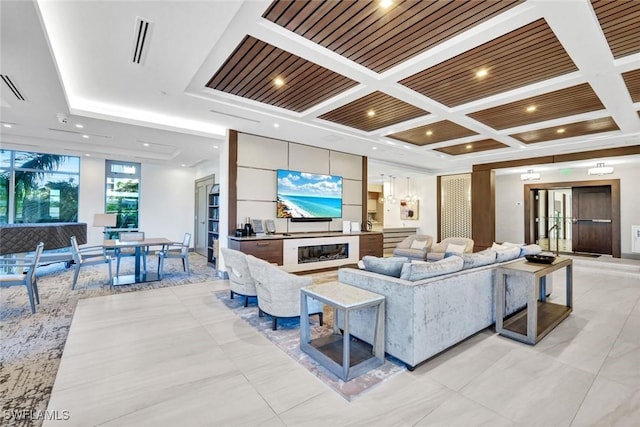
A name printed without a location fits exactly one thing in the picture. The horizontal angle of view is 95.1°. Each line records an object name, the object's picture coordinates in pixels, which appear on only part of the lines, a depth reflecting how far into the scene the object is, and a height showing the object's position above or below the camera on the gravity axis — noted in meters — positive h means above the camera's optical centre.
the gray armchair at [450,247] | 7.08 -0.75
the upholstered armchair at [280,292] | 3.34 -0.87
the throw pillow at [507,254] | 3.73 -0.48
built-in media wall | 6.05 +0.99
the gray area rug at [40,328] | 2.18 -1.31
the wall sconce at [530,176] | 8.79 +1.27
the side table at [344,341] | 2.39 -1.17
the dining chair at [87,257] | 5.04 -0.76
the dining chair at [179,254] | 6.01 -0.82
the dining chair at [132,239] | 5.96 -0.48
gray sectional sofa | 2.54 -0.87
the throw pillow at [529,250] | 4.25 -0.48
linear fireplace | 6.47 -0.84
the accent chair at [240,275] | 4.02 -0.82
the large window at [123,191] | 8.80 +0.76
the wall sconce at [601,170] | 7.36 +1.23
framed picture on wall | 11.46 +0.32
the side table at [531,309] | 3.05 -1.09
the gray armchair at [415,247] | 7.56 -0.81
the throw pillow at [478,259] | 3.26 -0.48
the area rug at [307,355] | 2.32 -1.32
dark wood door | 8.54 -0.04
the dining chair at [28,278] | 3.83 -0.83
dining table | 5.38 -0.87
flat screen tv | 6.54 +0.50
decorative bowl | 3.63 -0.52
